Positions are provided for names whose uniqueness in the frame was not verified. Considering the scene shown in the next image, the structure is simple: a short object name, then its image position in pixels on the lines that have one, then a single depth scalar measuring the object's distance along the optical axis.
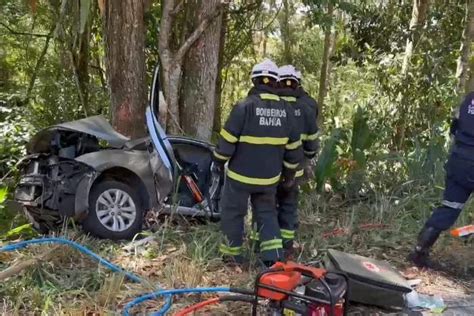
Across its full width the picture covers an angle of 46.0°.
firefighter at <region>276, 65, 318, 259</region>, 4.78
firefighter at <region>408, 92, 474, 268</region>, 4.71
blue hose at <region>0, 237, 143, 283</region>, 4.35
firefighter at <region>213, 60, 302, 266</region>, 4.54
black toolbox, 4.00
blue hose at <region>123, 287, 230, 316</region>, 3.83
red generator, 3.30
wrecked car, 5.32
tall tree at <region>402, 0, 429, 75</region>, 9.71
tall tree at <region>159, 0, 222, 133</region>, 7.03
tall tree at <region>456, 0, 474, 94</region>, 8.92
